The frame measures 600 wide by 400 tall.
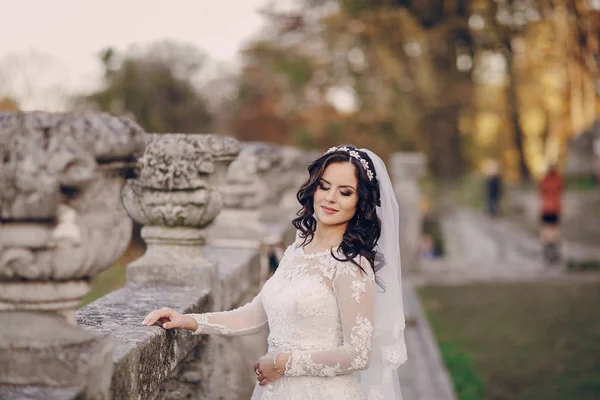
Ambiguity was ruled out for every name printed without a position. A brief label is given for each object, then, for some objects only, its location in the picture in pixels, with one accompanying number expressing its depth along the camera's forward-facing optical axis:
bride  3.23
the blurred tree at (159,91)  26.95
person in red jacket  15.48
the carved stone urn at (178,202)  3.86
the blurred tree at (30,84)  24.03
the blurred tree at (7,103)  22.97
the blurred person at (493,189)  25.95
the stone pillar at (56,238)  2.07
